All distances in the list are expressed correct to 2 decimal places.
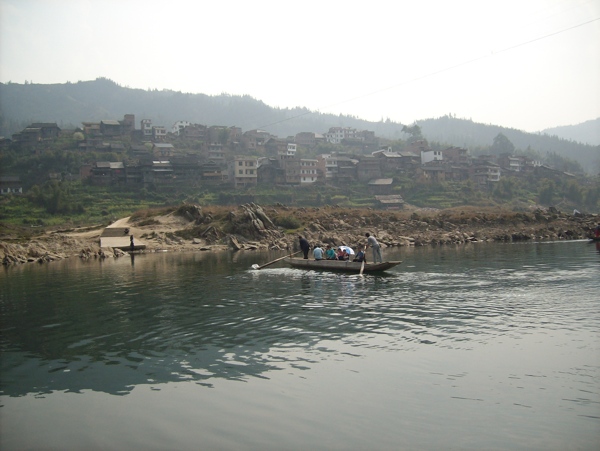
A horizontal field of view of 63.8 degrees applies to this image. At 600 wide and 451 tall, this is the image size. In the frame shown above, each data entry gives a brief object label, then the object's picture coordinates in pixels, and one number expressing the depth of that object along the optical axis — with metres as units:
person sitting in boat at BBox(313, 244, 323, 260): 32.12
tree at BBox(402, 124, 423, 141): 153.88
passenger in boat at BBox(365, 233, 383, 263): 29.97
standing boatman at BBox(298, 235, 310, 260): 34.25
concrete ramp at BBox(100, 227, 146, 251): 50.53
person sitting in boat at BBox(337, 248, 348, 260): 31.75
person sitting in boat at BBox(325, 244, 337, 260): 31.98
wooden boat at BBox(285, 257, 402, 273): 28.53
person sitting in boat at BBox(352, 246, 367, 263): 29.88
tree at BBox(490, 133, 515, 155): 171.00
